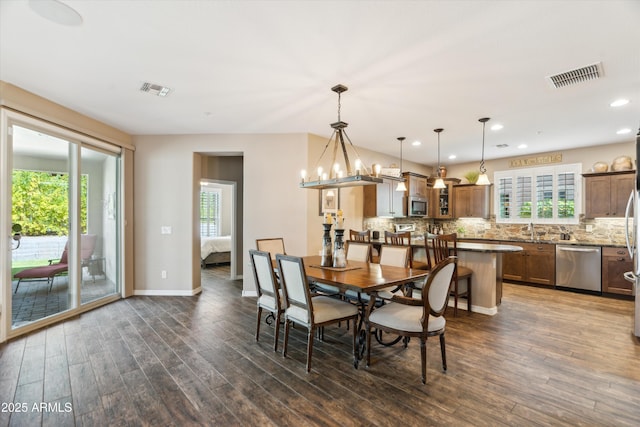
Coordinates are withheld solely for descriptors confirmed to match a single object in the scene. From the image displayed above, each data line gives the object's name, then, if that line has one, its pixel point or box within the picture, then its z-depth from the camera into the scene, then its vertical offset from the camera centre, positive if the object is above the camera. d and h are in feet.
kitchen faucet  21.39 -1.24
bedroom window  30.99 -0.07
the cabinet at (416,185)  21.65 +2.02
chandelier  9.80 +1.09
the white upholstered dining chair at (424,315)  7.96 -2.90
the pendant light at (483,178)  14.34 +1.66
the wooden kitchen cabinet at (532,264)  18.60 -3.28
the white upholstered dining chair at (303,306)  8.75 -2.89
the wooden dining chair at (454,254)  13.20 -2.00
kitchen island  13.52 -2.74
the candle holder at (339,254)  10.92 -1.52
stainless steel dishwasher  17.07 -3.15
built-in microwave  21.79 +0.46
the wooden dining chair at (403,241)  14.40 -1.43
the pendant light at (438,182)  16.11 +1.59
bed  25.11 -3.26
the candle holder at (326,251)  11.11 -1.44
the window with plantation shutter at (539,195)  19.95 +1.24
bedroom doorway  26.07 -0.88
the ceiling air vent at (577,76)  9.26 +4.35
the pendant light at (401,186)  17.81 +1.52
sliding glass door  11.23 -0.52
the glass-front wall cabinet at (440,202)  24.58 +0.82
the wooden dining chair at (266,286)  9.94 -2.57
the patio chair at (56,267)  11.76 -2.35
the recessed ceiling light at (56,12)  6.61 +4.48
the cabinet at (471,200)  23.26 +0.93
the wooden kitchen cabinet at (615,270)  16.33 -3.10
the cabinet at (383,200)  19.65 +0.78
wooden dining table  8.52 -2.02
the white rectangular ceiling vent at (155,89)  10.68 +4.39
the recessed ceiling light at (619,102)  11.70 +4.31
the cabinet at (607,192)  17.34 +1.18
